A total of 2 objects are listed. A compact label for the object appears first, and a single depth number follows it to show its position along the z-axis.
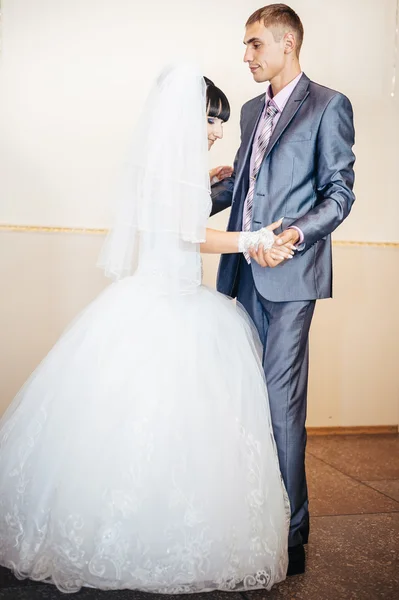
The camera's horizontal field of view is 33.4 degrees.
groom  2.11
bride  1.71
